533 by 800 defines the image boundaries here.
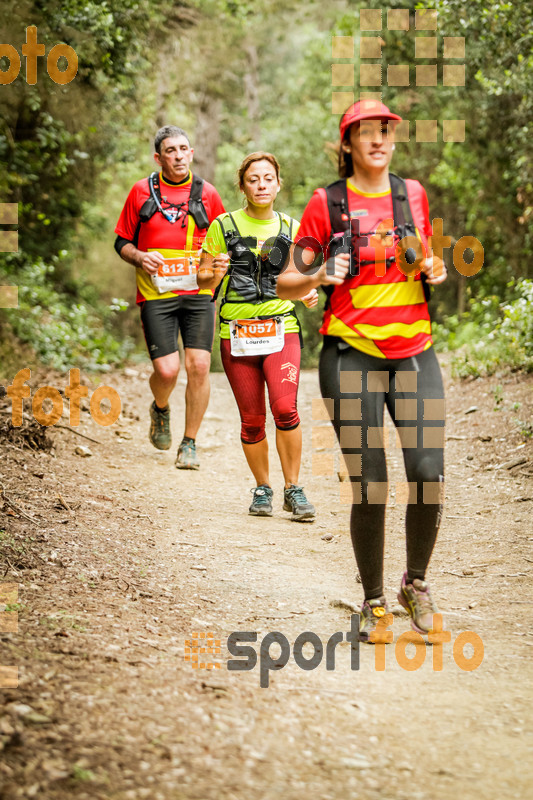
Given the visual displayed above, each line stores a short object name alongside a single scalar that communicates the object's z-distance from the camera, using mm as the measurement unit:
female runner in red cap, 6934
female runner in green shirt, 11078
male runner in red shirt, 13070
